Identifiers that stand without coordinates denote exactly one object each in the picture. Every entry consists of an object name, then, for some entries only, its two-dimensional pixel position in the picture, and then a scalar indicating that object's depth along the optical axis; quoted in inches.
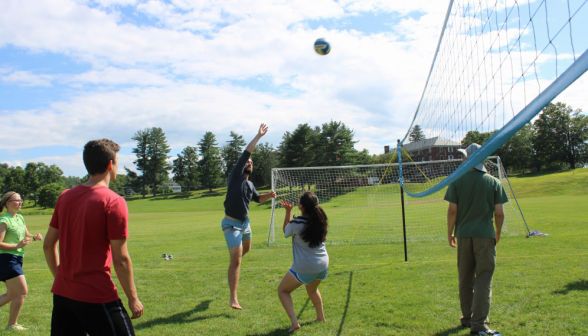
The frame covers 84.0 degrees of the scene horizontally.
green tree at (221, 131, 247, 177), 3415.4
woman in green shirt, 157.8
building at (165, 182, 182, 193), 5202.8
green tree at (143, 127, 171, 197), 3004.4
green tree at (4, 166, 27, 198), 2752.0
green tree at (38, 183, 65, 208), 1839.3
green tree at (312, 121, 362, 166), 1889.8
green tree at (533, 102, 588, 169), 2158.0
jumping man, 182.5
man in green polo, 140.1
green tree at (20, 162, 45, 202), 2768.2
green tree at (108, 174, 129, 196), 5435.0
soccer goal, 447.2
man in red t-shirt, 86.3
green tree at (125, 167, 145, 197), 3048.7
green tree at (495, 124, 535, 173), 2178.9
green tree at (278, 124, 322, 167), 2082.9
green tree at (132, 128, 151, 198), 2994.6
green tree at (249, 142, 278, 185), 2999.5
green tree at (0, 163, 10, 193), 3026.3
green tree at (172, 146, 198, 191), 3166.8
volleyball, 375.2
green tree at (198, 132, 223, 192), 2854.3
